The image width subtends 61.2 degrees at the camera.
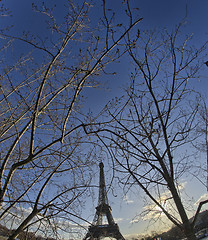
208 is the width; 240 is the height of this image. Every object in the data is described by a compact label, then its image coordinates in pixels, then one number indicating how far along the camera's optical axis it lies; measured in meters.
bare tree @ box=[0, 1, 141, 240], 2.16
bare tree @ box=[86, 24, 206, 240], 2.44
